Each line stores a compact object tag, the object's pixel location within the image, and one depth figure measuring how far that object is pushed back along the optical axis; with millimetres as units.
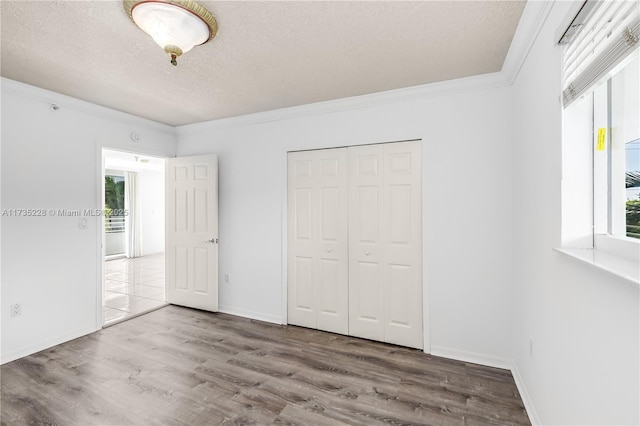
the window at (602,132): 1029
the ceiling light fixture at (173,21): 1667
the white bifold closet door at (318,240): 3355
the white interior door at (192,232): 4035
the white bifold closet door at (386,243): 2998
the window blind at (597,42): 930
